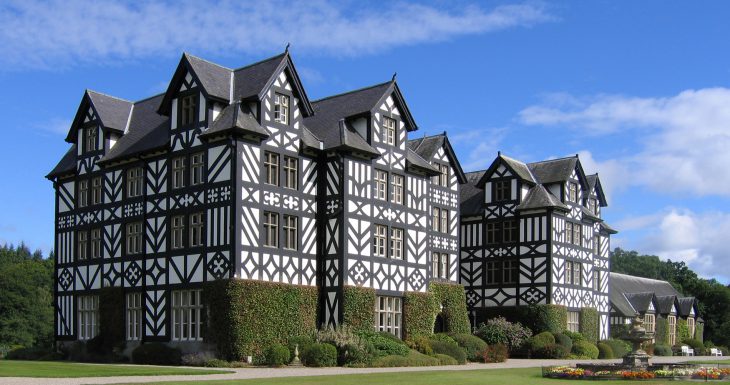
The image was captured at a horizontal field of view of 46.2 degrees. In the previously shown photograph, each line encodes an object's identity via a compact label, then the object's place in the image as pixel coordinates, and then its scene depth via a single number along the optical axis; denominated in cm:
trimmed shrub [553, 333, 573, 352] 4778
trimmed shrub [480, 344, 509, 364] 4003
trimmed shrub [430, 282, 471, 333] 4516
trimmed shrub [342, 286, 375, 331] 3731
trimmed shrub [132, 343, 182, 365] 3532
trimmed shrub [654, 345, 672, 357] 5862
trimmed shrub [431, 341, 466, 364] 3803
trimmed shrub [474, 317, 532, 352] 4641
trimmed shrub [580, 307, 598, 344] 5359
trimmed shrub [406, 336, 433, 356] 3800
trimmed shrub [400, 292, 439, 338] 4059
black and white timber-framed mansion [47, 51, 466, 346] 3562
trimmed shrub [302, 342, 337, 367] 3288
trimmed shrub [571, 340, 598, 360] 4834
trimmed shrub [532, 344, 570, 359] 4622
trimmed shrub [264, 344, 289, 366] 3262
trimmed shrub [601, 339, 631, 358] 5212
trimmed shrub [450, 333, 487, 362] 4016
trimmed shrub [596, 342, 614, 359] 5079
